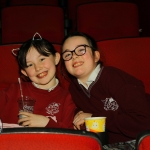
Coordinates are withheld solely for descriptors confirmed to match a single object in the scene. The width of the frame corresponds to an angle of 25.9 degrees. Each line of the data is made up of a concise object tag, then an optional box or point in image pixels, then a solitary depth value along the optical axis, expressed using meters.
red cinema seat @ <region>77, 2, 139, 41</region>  2.09
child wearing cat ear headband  1.34
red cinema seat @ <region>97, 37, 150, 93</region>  1.50
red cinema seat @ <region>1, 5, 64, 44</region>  2.04
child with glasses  1.17
